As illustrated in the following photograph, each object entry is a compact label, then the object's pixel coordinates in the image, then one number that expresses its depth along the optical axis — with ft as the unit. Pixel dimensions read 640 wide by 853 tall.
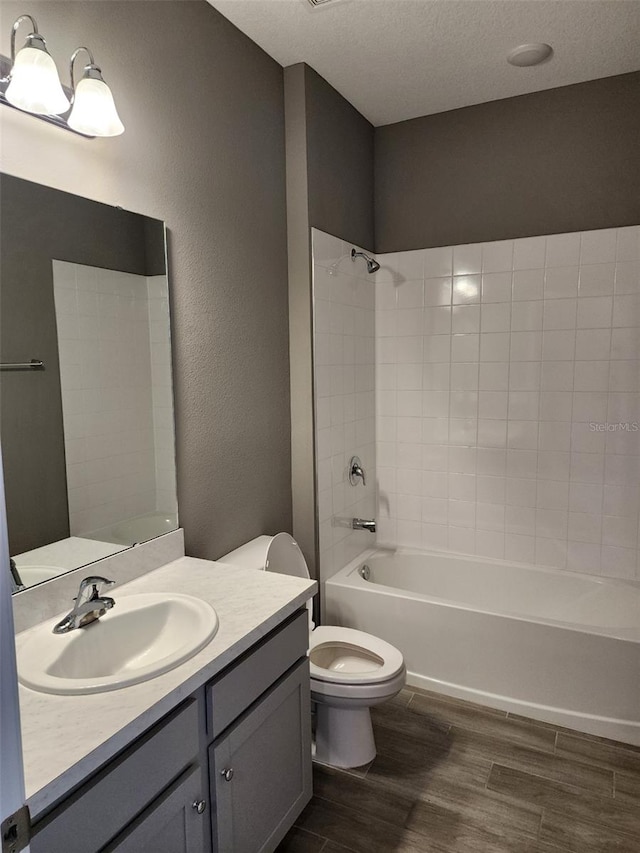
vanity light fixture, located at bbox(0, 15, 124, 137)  4.42
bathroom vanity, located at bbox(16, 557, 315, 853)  3.32
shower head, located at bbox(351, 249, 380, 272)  9.73
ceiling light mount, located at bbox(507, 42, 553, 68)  7.94
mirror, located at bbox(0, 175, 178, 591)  4.79
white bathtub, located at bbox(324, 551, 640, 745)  7.65
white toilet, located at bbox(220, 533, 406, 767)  6.72
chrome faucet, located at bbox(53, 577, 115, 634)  4.78
